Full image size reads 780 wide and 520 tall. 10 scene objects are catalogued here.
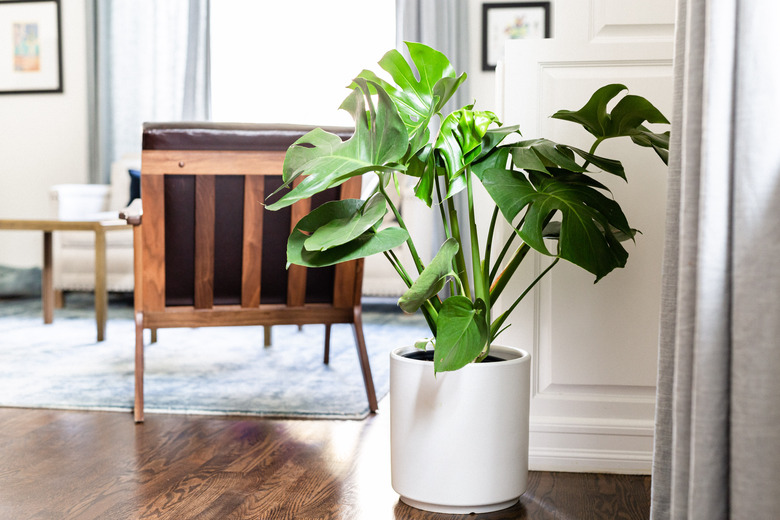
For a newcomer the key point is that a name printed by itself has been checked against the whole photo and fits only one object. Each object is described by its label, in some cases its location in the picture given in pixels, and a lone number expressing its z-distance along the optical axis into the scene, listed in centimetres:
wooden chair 196
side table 308
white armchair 406
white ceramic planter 128
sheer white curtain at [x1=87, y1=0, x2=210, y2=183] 485
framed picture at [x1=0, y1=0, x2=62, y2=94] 506
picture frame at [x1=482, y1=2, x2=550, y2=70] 478
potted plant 118
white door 152
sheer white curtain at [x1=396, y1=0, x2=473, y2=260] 466
